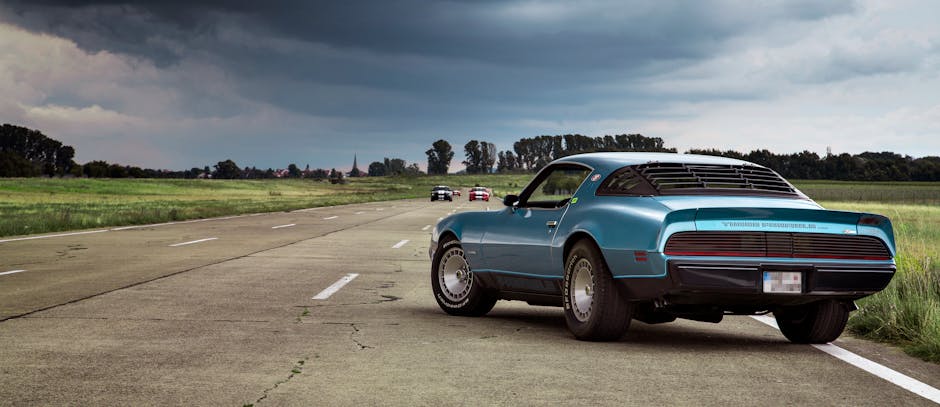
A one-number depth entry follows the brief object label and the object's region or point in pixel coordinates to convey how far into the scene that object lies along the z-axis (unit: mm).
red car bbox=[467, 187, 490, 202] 78688
